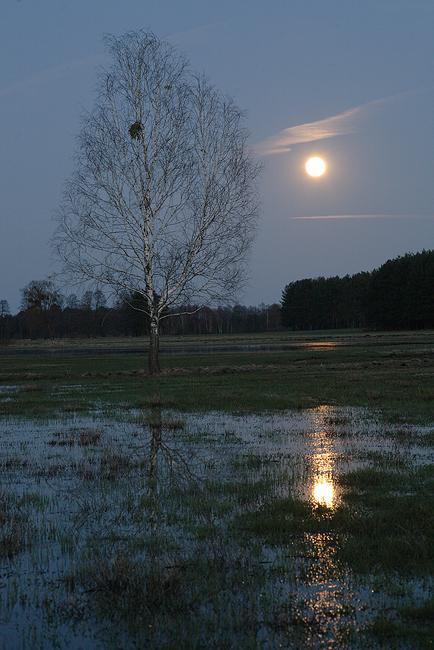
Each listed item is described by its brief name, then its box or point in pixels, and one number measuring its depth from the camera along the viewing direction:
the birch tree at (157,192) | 33.88
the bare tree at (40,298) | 166.25
